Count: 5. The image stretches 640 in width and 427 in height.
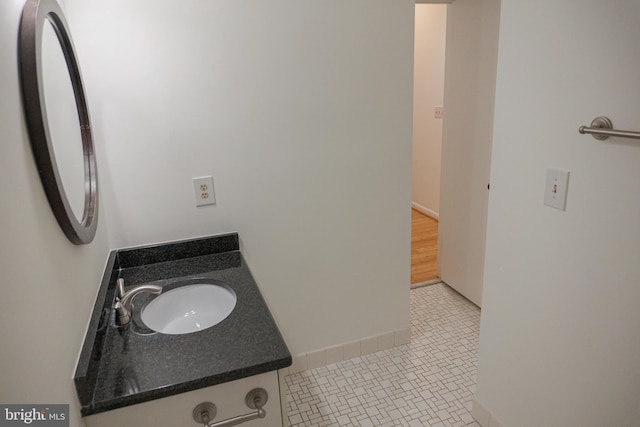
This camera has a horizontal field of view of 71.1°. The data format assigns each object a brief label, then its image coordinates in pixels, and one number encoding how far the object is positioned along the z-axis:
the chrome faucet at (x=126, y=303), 1.38
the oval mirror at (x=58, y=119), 0.92
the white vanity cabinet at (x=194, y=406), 1.15
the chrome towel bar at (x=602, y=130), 1.17
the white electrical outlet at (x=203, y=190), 1.97
